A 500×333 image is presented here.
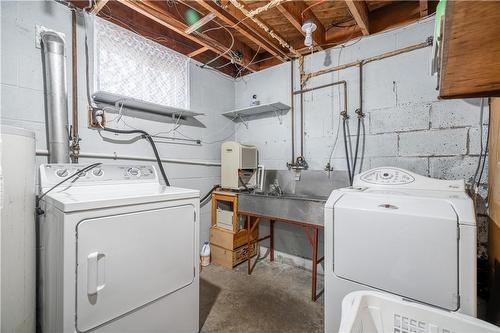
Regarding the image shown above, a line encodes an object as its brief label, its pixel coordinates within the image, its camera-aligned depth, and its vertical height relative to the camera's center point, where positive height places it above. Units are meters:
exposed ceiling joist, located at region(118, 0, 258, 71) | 1.99 +1.39
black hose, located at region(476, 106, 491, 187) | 1.82 +0.10
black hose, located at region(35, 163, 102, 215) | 1.40 -0.13
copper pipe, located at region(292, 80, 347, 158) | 2.88 +0.64
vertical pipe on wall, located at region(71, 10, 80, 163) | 1.98 +0.69
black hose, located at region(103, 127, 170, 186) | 2.33 +0.20
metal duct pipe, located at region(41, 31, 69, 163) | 1.78 +0.58
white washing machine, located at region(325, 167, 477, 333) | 1.13 -0.48
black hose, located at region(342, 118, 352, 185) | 2.50 +0.08
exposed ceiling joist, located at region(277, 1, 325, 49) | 2.08 +1.48
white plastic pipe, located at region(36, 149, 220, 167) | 1.84 +0.06
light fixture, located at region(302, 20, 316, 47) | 2.17 +1.33
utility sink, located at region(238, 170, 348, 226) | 2.19 -0.39
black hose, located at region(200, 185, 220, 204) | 3.08 -0.45
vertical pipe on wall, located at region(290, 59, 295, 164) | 2.95 +0.71
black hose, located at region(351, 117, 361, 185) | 2.47 +0.09
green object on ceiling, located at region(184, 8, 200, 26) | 2.39 +1.58
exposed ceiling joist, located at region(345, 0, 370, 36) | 1.94 +1.38
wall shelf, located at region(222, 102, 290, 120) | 2.91 +0.74
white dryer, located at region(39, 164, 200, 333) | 1.11 -0.53
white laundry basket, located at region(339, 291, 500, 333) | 0.87 -0.64
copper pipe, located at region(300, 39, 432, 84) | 2.13 +1.10
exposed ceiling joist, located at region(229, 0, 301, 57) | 1.94 +1.37
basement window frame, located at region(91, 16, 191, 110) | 2.01 +1.06
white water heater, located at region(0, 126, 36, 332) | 1.12 -0.36
